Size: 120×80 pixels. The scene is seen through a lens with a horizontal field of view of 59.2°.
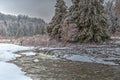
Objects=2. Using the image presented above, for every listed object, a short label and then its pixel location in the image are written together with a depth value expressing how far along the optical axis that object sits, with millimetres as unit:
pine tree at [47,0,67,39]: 26254
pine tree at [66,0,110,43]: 21247
